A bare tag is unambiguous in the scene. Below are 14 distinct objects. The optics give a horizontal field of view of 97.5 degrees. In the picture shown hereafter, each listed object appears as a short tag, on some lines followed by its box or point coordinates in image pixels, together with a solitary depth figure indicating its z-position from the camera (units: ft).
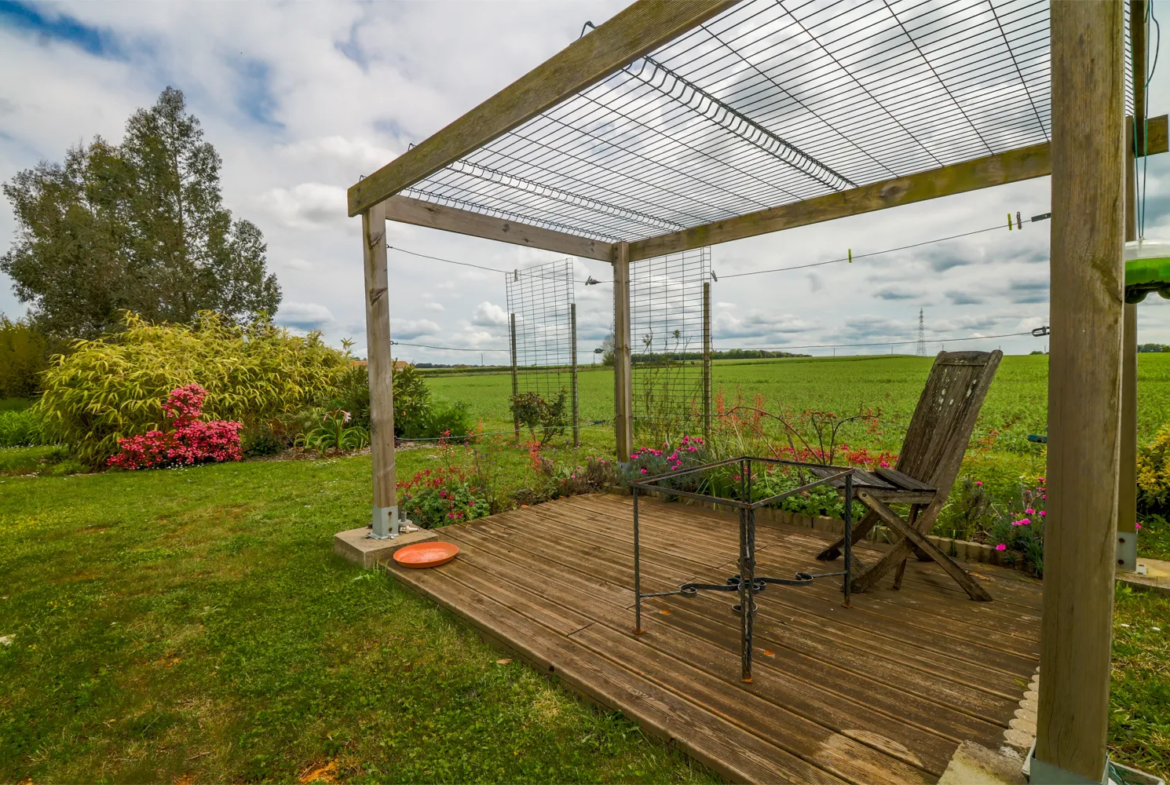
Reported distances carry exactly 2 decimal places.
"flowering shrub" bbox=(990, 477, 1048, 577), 9.00
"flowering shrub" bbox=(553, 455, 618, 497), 15.87
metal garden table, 5.83
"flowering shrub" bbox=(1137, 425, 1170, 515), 11.20
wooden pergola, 3.76
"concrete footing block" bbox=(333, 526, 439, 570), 10.53
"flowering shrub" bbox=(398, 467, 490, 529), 13.10
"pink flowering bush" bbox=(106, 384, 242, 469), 21.91
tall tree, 41.91
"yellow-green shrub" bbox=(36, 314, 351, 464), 22.36
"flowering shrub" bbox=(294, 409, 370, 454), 25.17
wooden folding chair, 7.86
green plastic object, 4.57
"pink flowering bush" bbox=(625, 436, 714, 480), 14.53
